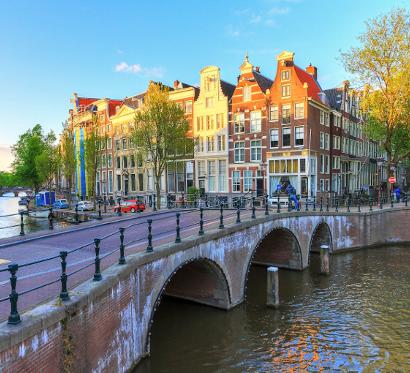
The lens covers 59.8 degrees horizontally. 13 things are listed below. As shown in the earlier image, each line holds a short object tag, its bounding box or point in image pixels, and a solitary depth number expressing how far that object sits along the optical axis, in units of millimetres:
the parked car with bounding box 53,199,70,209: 48562
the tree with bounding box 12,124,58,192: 56281
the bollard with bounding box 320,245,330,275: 19859
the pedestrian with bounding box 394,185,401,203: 34019
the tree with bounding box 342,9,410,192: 29531
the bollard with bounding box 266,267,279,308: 15174
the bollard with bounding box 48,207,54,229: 15125
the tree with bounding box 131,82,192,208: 29172
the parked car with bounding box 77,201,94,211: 41056
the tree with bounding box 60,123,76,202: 44875
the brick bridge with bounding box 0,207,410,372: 5699
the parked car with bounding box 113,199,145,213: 33803
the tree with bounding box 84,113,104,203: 40500
